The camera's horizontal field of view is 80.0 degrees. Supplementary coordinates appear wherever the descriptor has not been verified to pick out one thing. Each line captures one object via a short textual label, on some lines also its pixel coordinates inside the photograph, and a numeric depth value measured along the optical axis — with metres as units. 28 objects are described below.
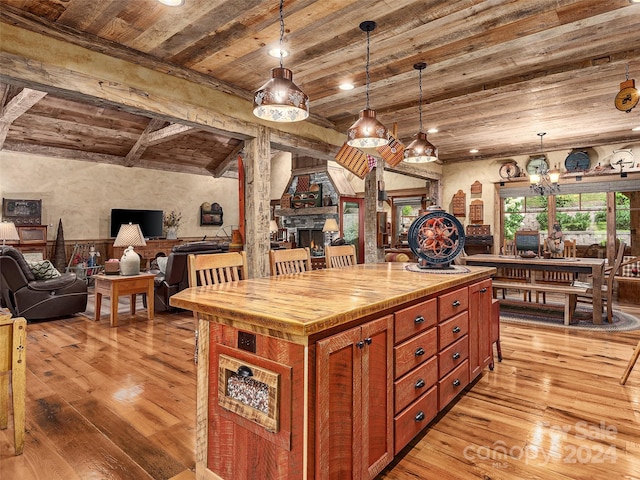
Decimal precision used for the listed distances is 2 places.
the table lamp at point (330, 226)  9.40
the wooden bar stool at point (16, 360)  1.94
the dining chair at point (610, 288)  4.61
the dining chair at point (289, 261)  2.86
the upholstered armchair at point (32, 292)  4.56
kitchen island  1.32
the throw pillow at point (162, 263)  5.77
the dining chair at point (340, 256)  3.32
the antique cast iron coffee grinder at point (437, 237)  2.76
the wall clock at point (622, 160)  6.63
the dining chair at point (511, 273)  5.98
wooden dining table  4.57
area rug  4.50
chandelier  7.39
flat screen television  8.98
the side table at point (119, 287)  4.58
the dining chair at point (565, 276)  5.47
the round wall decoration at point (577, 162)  7.05
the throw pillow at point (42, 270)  4.91
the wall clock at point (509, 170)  7.80
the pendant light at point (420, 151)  3.47
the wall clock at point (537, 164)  7.52
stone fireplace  10.08
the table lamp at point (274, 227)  10.44
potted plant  9.95
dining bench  4.60
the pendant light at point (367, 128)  2.80
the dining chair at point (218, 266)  2.24
